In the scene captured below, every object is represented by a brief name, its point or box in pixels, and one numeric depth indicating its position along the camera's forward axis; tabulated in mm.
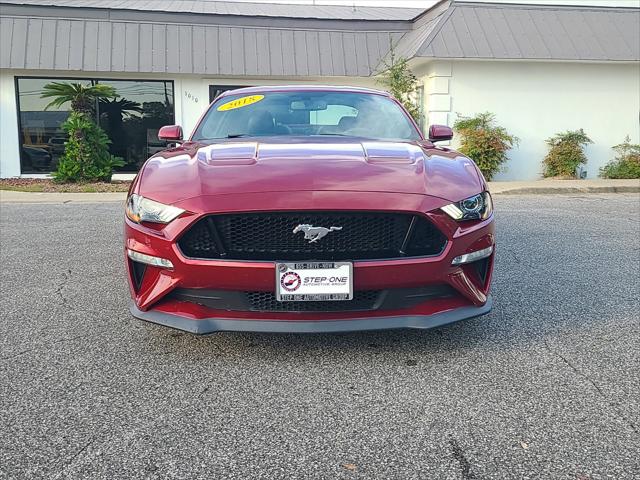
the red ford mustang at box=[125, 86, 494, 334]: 2939
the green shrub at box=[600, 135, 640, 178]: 14312
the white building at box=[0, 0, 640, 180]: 13859
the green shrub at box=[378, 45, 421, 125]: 14336
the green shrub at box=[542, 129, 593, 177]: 14055
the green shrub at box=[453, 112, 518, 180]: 13508
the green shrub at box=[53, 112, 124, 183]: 12766
